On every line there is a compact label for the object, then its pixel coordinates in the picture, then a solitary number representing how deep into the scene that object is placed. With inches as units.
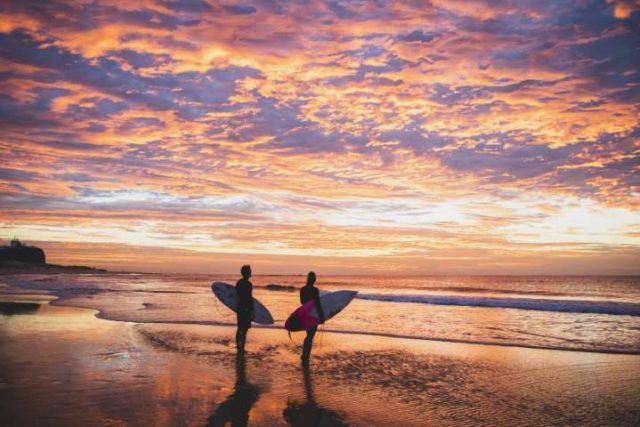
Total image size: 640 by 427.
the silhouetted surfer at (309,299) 386.6
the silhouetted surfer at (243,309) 417.4
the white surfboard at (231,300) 507.2
